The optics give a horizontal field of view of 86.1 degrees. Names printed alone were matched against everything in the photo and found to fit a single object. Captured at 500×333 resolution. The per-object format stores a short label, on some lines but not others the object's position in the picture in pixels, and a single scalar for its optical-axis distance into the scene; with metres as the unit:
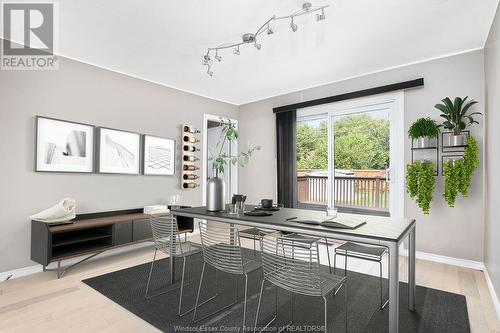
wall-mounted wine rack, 4.86
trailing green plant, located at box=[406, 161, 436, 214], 3.38
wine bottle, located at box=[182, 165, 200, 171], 4.86
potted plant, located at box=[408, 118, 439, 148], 3.38
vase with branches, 2.56
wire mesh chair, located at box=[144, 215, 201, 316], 2.38
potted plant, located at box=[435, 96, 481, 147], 3.20
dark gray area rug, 2.05
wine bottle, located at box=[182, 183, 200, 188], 4.86
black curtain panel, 5.04
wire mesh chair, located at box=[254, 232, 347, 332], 1.60
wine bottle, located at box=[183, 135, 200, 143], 4.88
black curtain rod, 3.69
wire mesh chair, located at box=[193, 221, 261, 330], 1.95
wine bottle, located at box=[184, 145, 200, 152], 4.88
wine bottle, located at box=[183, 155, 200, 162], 4.88
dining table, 1.51
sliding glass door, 3.96
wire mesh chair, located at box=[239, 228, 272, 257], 3.13
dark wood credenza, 2.96
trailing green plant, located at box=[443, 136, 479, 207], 3.08
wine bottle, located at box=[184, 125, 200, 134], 4.87
